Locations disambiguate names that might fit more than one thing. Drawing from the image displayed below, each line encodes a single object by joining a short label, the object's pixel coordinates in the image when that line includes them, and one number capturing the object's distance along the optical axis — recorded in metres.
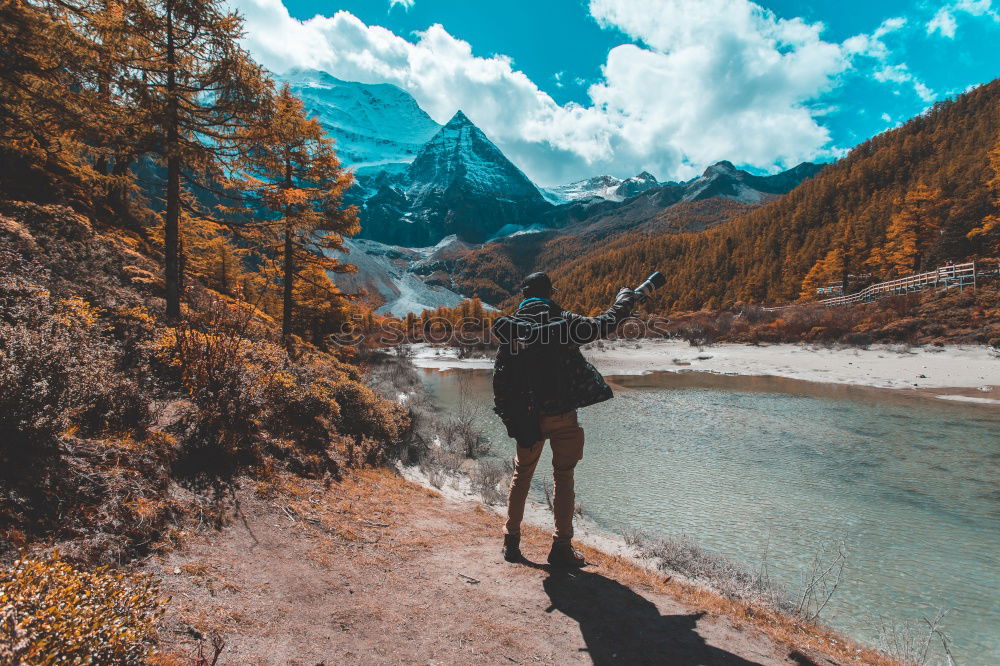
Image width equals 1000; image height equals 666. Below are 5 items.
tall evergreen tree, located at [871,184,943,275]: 47.31
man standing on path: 3.83
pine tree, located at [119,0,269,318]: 8.62
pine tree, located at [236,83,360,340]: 10.28
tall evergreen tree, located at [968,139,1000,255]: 40.66
